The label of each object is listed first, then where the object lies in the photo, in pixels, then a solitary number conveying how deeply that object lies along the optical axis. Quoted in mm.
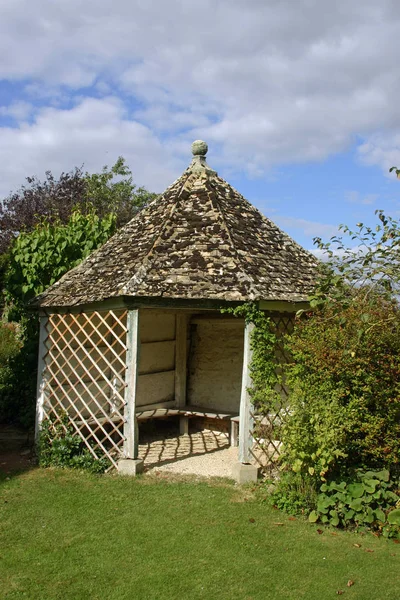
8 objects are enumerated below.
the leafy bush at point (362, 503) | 5641
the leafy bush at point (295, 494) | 6090
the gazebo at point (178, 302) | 7316
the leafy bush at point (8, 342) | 14211
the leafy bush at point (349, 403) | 5820
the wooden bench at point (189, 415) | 9336
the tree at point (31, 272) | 10328
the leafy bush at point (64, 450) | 7551
